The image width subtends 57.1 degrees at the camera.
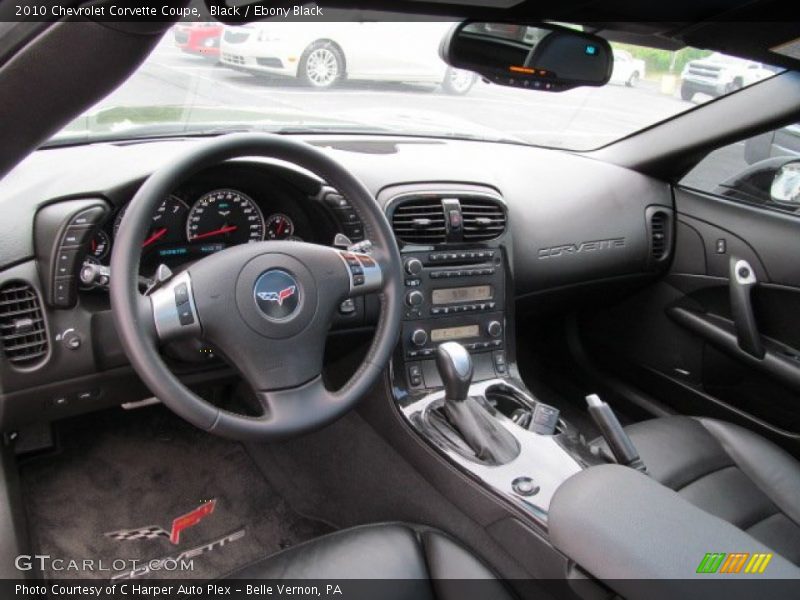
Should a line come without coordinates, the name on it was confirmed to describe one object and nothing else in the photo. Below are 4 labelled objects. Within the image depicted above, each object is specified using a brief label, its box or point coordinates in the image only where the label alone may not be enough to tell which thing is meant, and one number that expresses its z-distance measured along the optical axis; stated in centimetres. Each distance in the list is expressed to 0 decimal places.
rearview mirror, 171
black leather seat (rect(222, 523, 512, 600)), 154
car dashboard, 159
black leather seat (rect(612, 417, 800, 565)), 175
